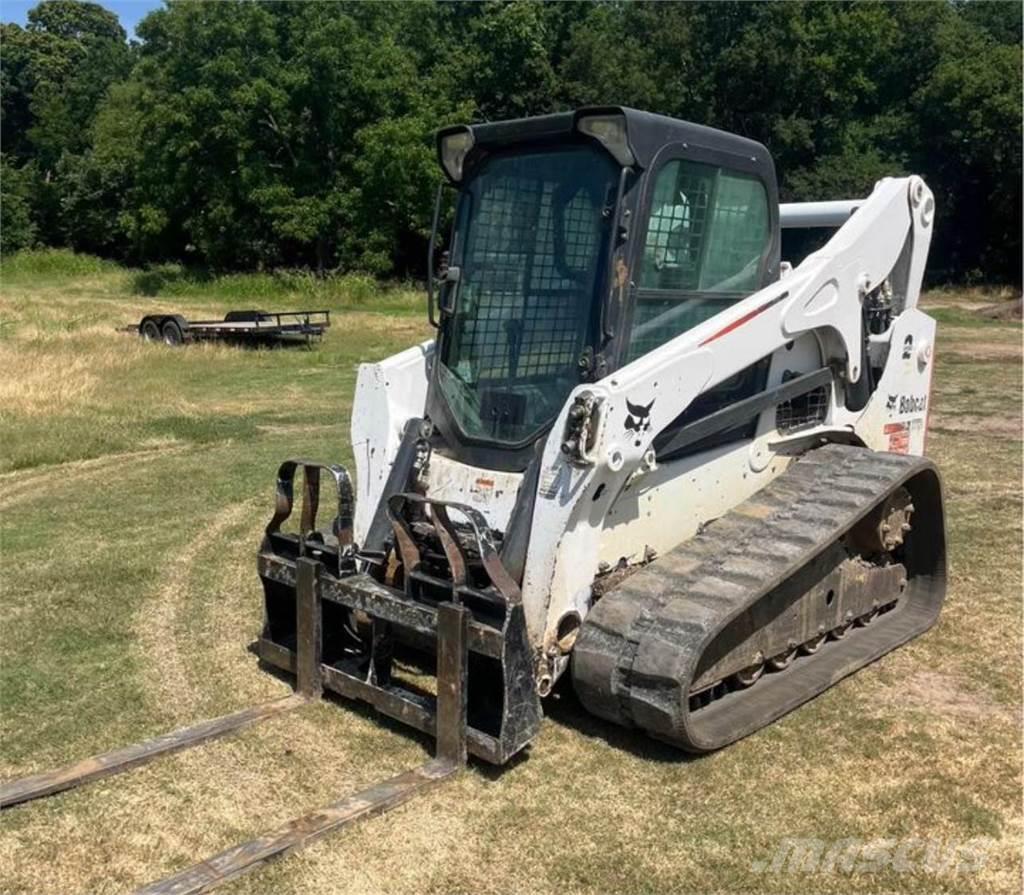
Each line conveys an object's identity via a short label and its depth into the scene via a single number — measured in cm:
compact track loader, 430
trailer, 2055
